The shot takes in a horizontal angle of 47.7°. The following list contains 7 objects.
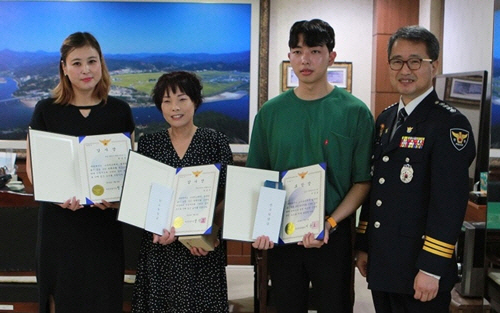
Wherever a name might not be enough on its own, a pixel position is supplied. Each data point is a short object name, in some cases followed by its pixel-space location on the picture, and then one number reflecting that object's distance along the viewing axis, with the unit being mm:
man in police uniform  1805
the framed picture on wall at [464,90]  3041
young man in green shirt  2117
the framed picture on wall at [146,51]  4973
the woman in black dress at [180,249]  2238
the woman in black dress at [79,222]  2266
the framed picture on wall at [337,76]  5000
